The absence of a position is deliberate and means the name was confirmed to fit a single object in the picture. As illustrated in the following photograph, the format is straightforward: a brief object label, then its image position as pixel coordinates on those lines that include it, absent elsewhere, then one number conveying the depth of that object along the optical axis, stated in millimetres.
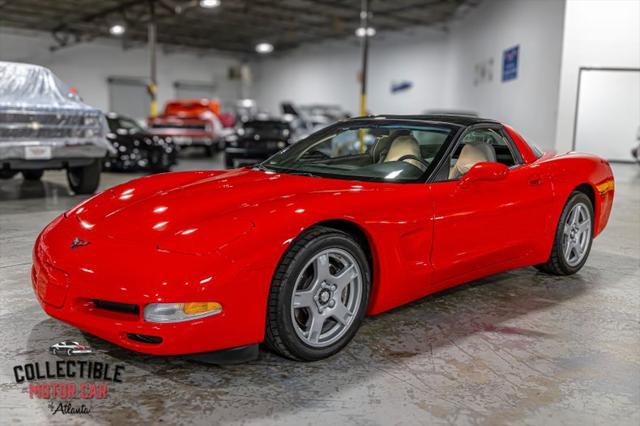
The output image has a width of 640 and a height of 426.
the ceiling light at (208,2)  14977
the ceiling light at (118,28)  19578
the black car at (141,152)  10500
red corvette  2229
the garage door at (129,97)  25500
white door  9523
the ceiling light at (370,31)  21573
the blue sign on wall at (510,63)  13648
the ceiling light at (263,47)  22516
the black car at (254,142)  10977
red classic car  14266
